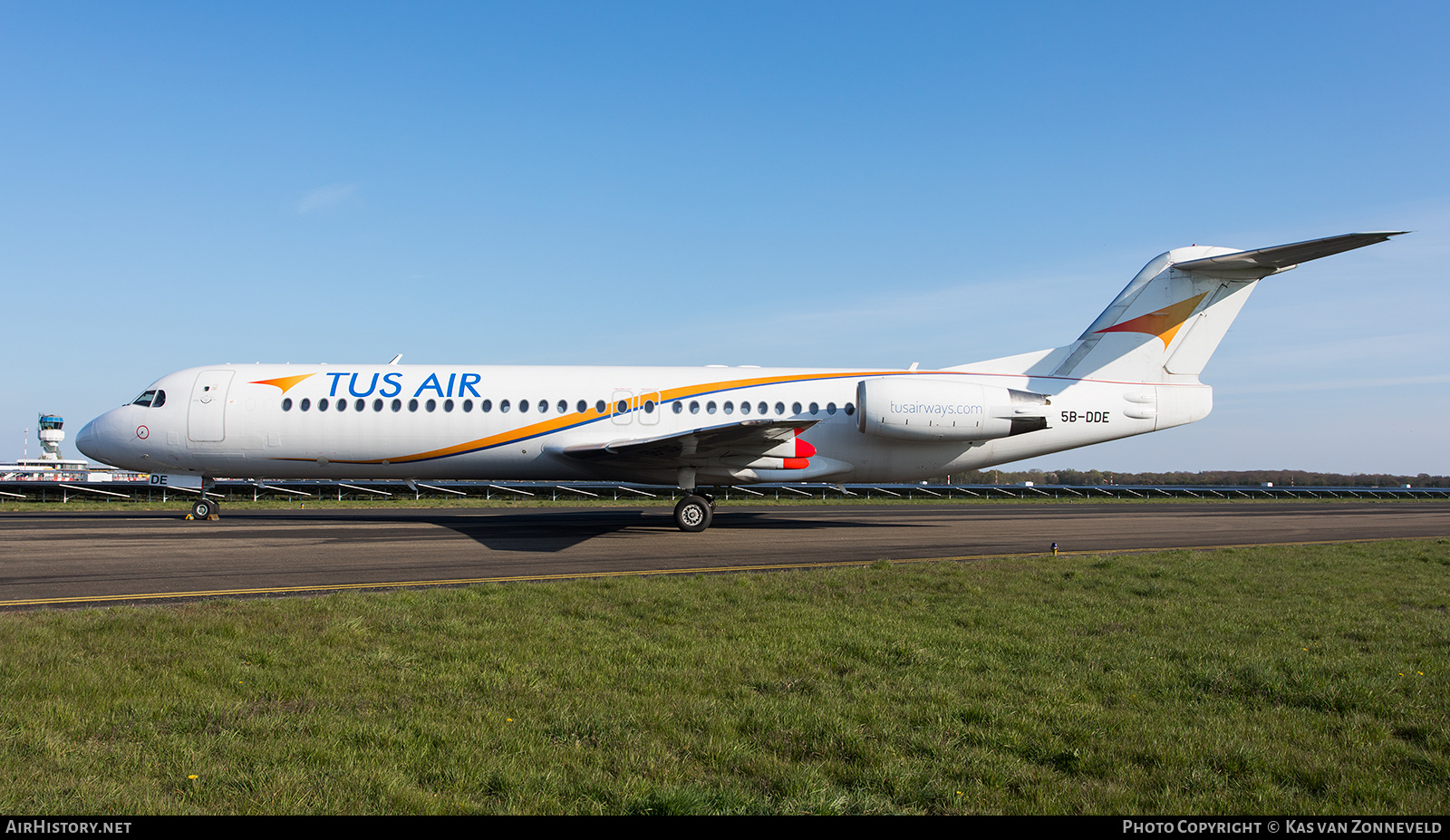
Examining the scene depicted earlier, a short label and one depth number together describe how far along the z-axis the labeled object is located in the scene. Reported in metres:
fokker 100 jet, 19.22
